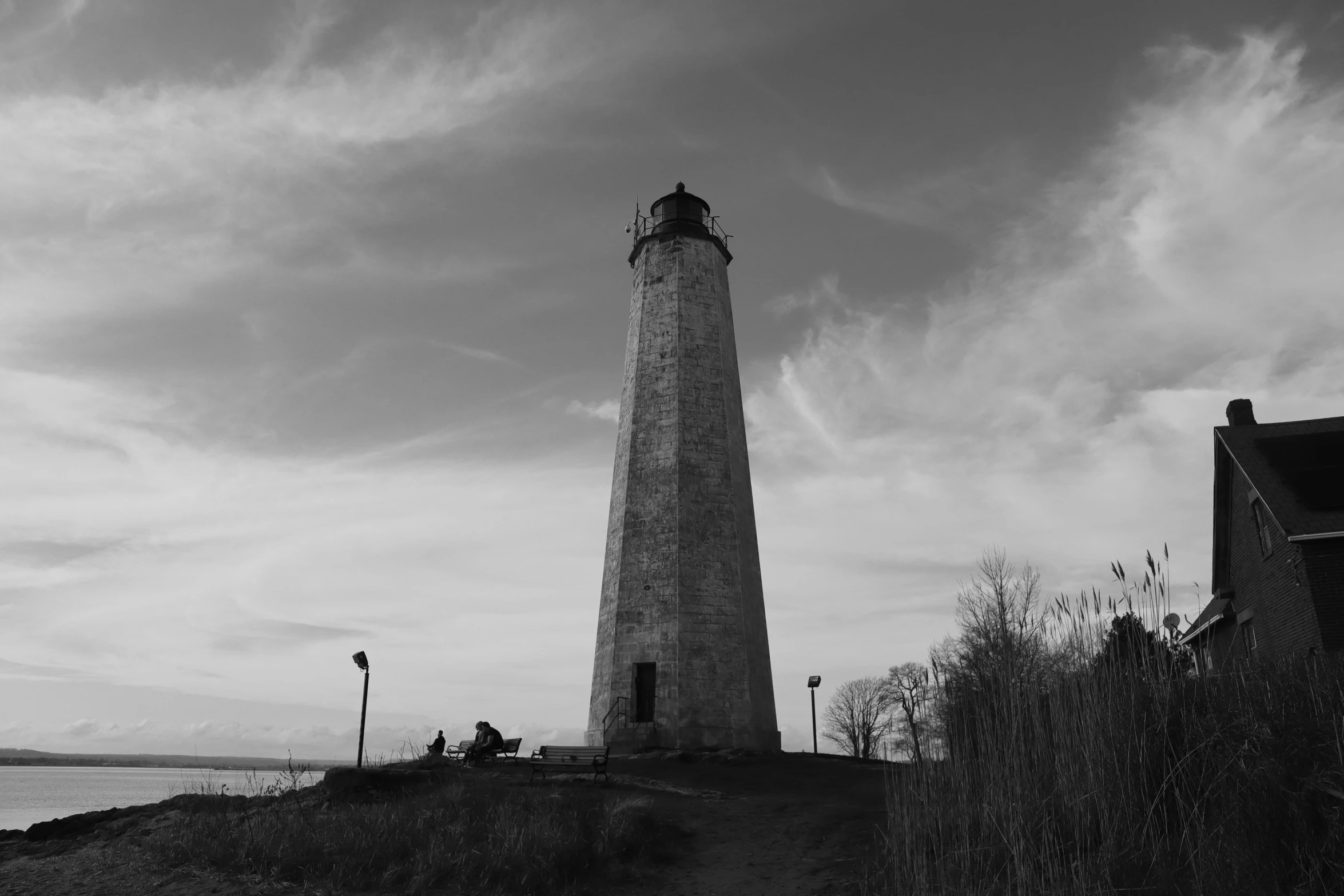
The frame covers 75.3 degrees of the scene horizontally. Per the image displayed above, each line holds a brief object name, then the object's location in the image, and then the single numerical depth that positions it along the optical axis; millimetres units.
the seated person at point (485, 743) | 17688
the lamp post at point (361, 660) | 20297
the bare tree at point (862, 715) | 50969
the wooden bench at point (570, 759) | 15156
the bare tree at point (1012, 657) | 7840
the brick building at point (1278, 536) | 16500
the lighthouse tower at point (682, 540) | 20438
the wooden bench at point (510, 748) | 18262
